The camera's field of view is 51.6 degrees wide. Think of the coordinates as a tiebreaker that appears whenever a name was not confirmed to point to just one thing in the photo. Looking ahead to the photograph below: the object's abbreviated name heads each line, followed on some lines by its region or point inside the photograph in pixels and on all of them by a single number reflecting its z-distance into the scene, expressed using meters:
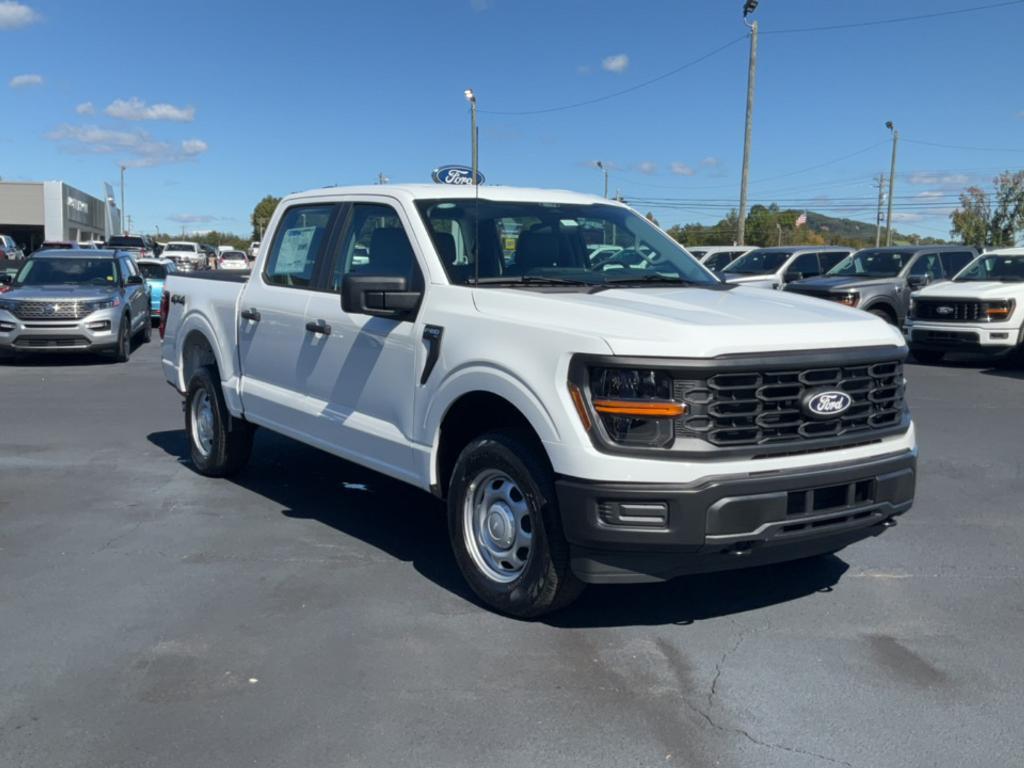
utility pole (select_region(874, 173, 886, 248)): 65.75
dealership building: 65.00
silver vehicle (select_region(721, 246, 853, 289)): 21.17
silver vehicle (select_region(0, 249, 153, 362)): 14.96
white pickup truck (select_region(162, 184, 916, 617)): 4.28
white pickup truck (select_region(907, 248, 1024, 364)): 15.05
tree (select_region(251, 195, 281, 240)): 83.79
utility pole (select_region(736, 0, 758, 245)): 29.94
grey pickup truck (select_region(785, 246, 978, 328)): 16.83
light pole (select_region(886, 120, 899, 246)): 47.03
